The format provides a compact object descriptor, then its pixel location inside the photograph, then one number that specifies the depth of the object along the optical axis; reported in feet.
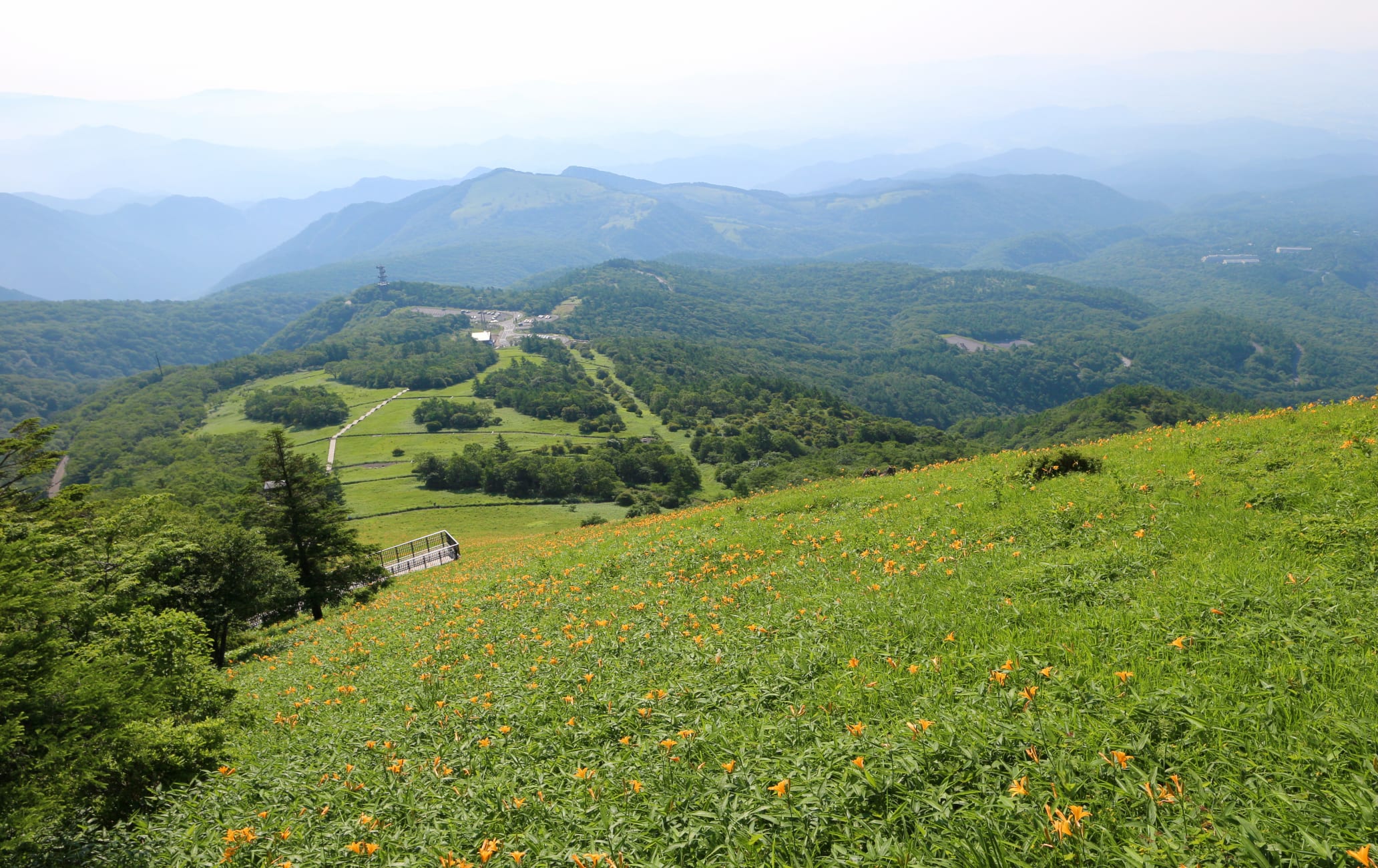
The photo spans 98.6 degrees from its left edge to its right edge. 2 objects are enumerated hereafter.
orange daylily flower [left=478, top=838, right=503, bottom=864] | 15.51
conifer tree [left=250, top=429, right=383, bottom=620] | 84.64
